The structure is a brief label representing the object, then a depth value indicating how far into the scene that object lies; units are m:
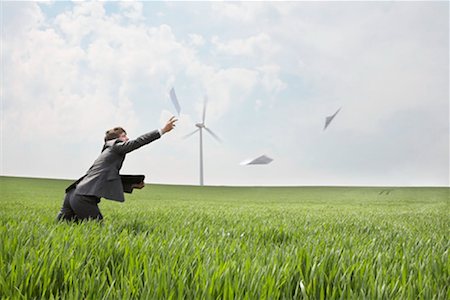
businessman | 5.71
